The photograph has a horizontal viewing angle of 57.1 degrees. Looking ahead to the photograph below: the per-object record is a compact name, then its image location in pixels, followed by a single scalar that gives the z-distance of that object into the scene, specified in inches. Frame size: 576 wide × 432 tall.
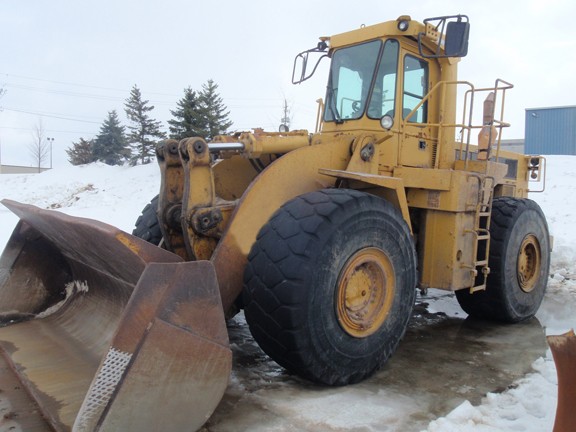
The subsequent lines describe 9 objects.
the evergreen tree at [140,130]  1234.3
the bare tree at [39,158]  1974.7
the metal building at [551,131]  1086.4
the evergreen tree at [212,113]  1039.0
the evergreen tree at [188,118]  1016.9
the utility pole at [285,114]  1022.0
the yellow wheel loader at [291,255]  106.0
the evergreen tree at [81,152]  1523.1
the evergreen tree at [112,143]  1409.9
